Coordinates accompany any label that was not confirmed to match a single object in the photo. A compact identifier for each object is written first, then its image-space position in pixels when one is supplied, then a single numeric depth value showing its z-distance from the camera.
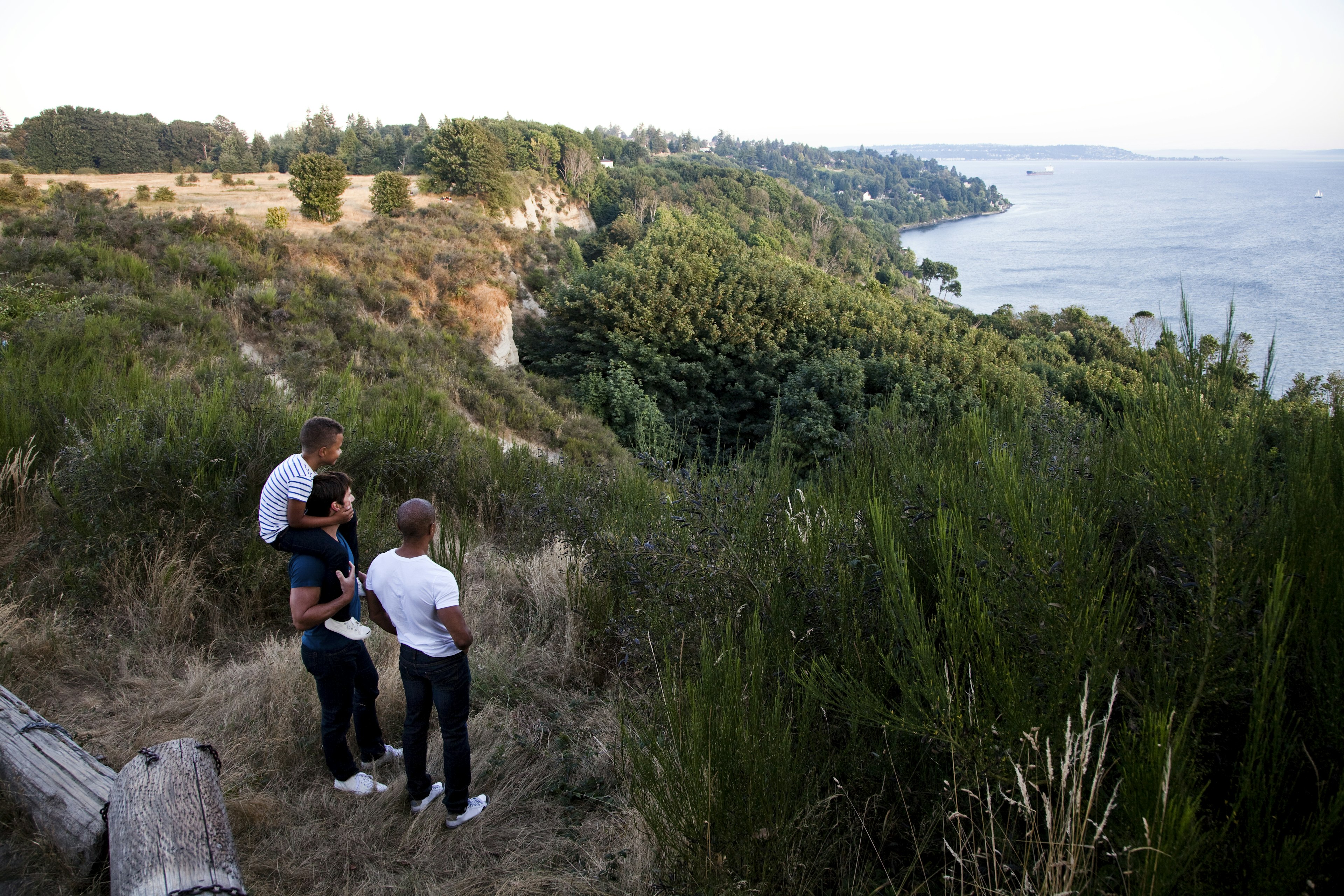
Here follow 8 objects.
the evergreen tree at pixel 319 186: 25.88
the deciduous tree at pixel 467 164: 35.72
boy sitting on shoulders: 2.87
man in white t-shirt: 2.66
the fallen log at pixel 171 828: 2.00
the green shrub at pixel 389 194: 28.78
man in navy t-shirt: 2.79
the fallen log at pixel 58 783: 2.27
